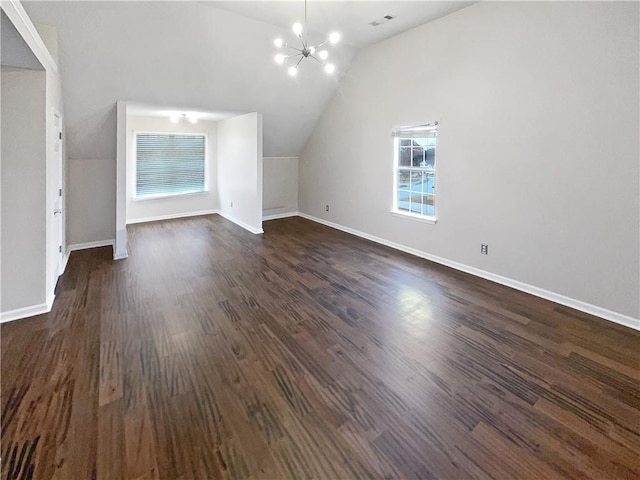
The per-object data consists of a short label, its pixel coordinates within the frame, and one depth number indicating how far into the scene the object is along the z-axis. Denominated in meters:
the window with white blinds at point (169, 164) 7.14
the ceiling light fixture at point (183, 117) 6.65
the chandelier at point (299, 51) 3.24
